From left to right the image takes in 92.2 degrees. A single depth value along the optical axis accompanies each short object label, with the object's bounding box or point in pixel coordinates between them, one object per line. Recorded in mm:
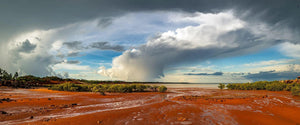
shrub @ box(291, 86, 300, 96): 21859
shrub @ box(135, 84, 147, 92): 31364
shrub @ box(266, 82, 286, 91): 33250
